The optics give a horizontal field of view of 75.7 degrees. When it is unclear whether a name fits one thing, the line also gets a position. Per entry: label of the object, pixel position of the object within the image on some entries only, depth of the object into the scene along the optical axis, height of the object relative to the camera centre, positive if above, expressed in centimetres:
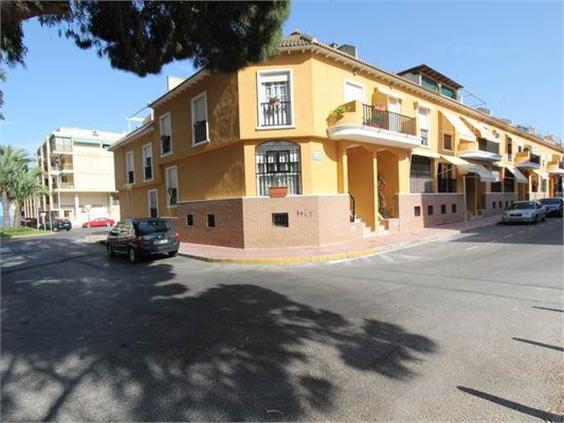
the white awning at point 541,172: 3785 +235
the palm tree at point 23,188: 4359 +300
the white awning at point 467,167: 2276 +190
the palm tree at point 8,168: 4281 +547
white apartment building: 5222 +481
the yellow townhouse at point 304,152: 1457 +247
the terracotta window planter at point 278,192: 1439 +48
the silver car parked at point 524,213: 2226 -110
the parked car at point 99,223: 4625 -164
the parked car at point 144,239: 1309 -113
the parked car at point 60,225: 4200 -160
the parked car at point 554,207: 2827 -101
